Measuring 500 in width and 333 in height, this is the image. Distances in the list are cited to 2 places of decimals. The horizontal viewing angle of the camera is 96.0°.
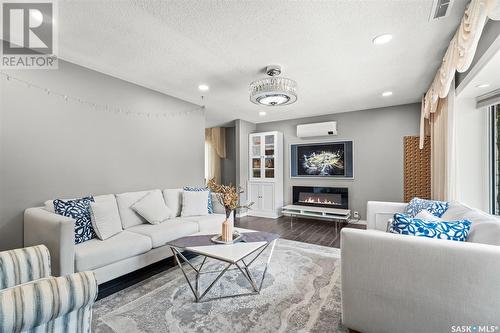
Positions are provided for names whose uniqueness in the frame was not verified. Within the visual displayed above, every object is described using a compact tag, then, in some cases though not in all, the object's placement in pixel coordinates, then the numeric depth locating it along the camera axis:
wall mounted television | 4.94
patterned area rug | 1.64
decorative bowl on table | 2.20
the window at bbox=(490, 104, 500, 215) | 2.48
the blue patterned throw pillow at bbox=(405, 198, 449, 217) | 2.28
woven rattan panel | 4.08
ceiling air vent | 1.63
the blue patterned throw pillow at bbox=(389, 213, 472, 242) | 1.48
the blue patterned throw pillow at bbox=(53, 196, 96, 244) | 2.22
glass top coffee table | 1.91
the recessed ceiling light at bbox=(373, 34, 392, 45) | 2.08
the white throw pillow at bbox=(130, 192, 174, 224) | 2.88
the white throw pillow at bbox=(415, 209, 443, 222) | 1.79
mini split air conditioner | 4.93
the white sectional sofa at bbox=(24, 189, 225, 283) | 1.87
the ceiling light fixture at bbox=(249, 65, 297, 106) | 2.57
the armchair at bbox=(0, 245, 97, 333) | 0.85
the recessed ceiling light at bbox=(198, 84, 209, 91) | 3.35
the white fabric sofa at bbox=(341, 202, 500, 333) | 1.20
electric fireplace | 4.92
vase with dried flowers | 2.24
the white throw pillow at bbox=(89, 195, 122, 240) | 2.34
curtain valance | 1.34
